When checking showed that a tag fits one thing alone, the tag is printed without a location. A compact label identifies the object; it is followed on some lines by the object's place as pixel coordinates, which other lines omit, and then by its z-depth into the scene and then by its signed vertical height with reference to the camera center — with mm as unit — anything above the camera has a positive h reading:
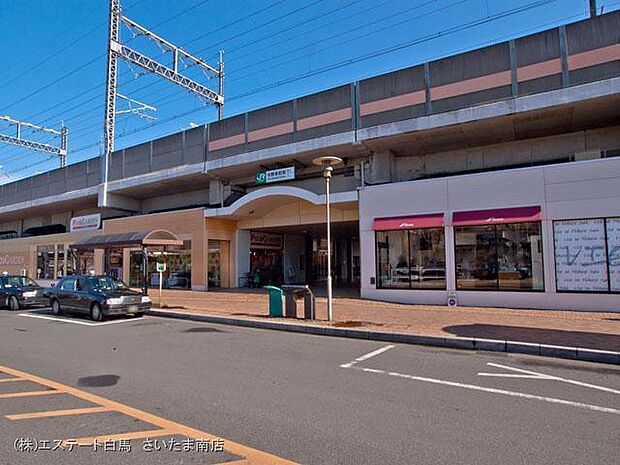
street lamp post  11320 +2537
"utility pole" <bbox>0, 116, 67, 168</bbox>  36162 +11023
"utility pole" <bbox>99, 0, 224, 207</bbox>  25344 +11843
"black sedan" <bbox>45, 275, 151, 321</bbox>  12922 -1102
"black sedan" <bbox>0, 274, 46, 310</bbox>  16406 -1237
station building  13844 +3685
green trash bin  12531 -1183
